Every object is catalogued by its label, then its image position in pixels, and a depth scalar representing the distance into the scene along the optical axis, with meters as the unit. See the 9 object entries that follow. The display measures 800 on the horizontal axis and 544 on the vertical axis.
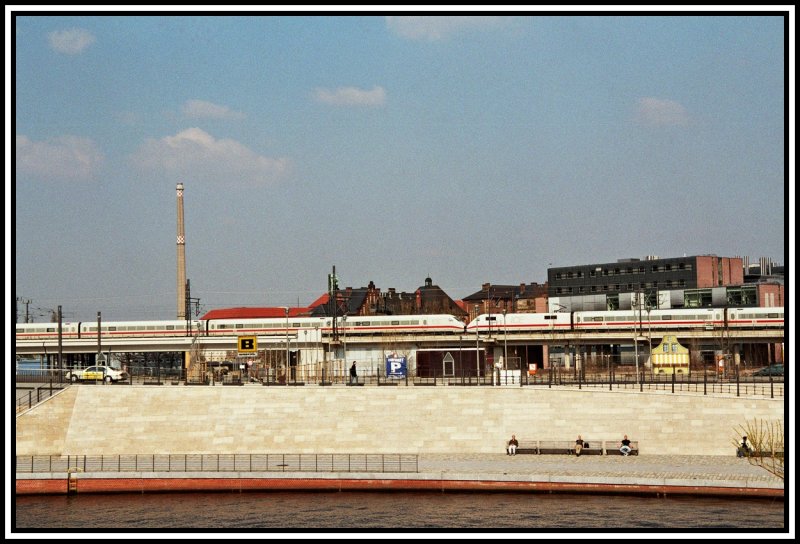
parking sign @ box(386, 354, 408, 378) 62.00
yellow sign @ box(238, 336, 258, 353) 63.00
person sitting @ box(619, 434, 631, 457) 47.47
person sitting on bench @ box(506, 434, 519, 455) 48.88
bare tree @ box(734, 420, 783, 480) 42.51
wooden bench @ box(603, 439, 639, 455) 47.94
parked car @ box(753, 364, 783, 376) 66.19
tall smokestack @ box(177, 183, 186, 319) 108.94
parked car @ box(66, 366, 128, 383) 61.28
